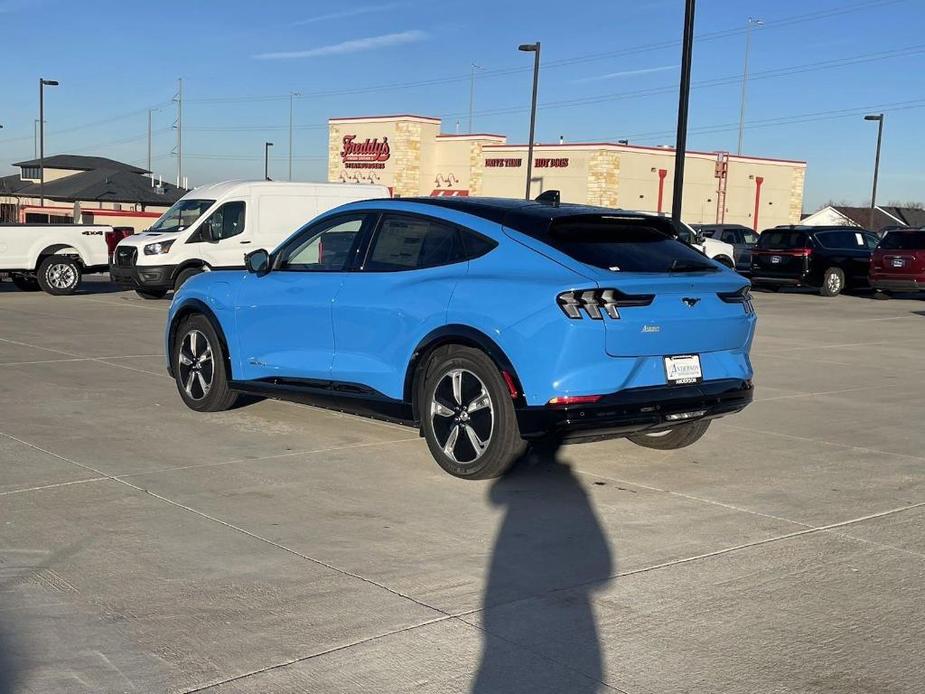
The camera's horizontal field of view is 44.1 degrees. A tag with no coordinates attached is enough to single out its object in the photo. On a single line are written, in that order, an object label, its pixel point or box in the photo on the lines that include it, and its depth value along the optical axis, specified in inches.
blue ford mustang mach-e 250.8
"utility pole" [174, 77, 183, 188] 3516.2
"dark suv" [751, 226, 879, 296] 1071.6
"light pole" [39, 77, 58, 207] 2290.1
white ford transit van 783.1
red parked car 987.3
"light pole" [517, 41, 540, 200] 1587.1
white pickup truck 847.7
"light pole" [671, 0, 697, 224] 781.9
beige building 2206.0
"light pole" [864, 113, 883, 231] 2342.5
